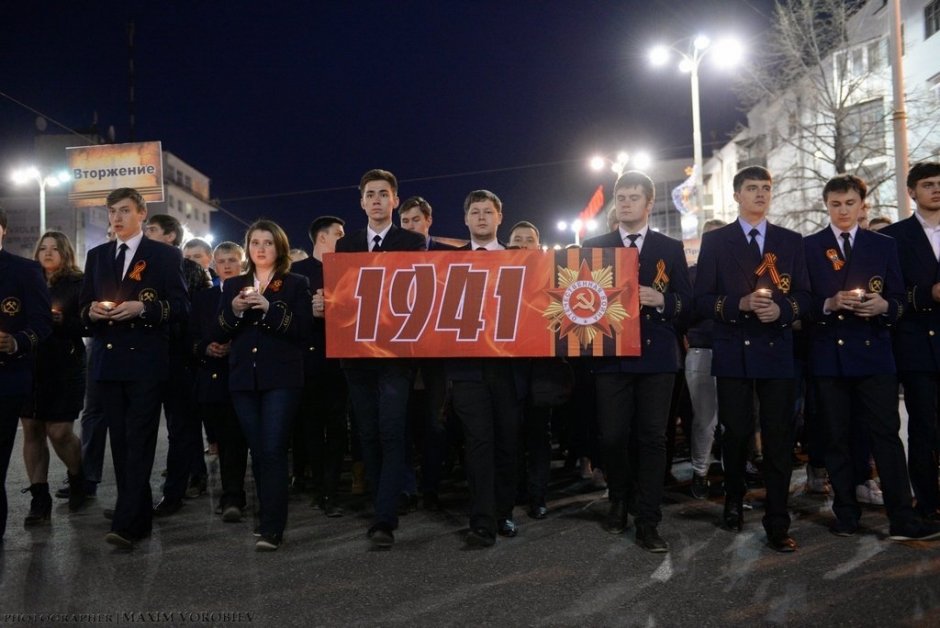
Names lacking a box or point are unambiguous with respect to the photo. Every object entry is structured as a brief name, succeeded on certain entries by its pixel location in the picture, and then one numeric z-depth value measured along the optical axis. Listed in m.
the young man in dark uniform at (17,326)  5.17
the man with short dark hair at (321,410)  6.33
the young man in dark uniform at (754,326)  4.91
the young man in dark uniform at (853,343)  4.97
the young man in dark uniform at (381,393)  5.11
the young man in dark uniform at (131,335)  5.11
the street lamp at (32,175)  29.49
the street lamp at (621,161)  24.36
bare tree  21.92
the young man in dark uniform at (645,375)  5.00
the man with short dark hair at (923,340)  5.11
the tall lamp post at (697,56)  16.98
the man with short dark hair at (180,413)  6.39
